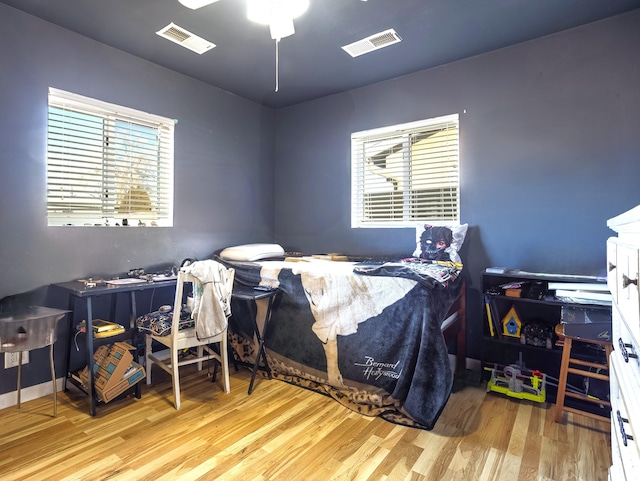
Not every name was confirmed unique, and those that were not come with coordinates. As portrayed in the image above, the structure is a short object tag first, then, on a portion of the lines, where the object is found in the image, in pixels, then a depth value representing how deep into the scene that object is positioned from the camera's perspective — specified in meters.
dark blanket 2.12
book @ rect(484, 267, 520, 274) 2.58
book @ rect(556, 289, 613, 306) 2.12
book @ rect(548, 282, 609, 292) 2.18
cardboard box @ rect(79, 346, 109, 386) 2.40
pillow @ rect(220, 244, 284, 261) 3.28
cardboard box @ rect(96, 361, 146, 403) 2.32
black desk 2.24
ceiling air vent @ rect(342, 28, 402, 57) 2.65
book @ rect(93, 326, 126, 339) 2.38
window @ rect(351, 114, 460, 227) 3.17
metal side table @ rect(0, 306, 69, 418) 2.01
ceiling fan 1.90
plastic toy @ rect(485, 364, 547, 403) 2.40
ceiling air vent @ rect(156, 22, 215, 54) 2.58
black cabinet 2.35
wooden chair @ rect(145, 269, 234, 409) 2.33
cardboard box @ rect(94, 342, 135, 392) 2.33
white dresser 0.83
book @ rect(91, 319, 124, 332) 2.42
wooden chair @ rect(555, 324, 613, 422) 2.06
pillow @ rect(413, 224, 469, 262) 2.88
